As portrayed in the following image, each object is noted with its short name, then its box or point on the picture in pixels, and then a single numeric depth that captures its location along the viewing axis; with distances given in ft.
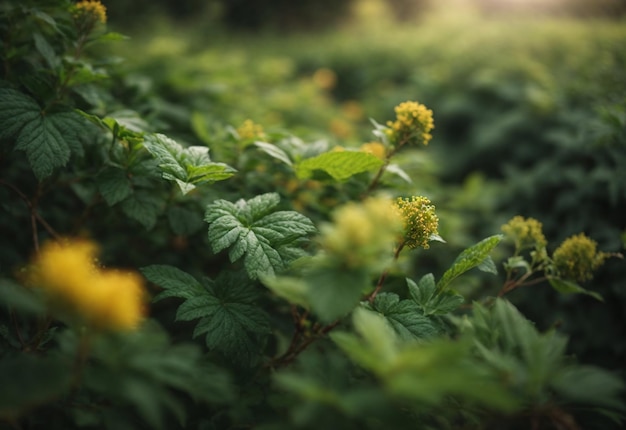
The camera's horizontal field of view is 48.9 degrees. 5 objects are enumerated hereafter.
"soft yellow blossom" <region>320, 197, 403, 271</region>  1.07
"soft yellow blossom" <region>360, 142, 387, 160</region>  1.66
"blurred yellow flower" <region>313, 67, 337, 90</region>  3.29
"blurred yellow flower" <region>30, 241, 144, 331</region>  1.02
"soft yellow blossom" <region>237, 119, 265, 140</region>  1.59
